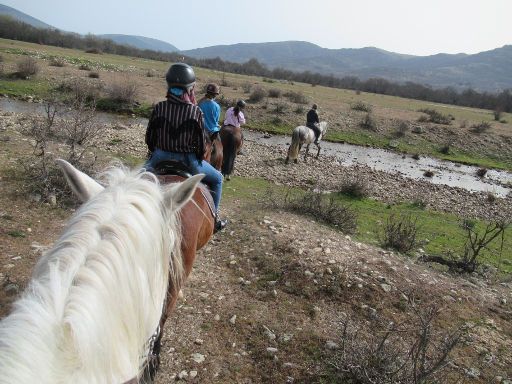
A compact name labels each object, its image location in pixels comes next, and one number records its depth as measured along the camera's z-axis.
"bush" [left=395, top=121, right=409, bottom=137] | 28.12
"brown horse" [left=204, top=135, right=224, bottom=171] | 7.47
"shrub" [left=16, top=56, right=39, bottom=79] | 23.83
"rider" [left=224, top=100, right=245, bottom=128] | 11.42
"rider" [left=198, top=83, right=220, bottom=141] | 6.60
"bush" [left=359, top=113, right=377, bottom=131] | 28.59
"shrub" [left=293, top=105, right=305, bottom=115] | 28.30
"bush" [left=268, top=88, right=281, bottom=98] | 33.78
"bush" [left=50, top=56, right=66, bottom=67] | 30.16
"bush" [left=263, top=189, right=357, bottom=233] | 8.53
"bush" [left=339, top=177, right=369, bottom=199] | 12.91
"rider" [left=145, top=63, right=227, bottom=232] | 3.94
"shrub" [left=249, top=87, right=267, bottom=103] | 29.56
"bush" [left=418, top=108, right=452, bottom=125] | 33.65
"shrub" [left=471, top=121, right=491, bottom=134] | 31.16
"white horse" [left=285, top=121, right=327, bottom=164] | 16.20
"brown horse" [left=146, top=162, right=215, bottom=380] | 2.96
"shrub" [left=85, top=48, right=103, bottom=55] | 57.83
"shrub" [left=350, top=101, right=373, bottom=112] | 34.32
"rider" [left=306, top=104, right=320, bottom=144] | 18.36
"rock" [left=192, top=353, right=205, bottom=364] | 3.98
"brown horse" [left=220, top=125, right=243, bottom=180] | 11.12
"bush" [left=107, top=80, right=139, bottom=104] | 22.59
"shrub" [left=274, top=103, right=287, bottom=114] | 27.45
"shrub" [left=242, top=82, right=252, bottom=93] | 34.44
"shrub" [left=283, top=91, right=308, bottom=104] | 32.66
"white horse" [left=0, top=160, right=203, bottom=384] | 1.28
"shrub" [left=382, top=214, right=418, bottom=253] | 7.96
